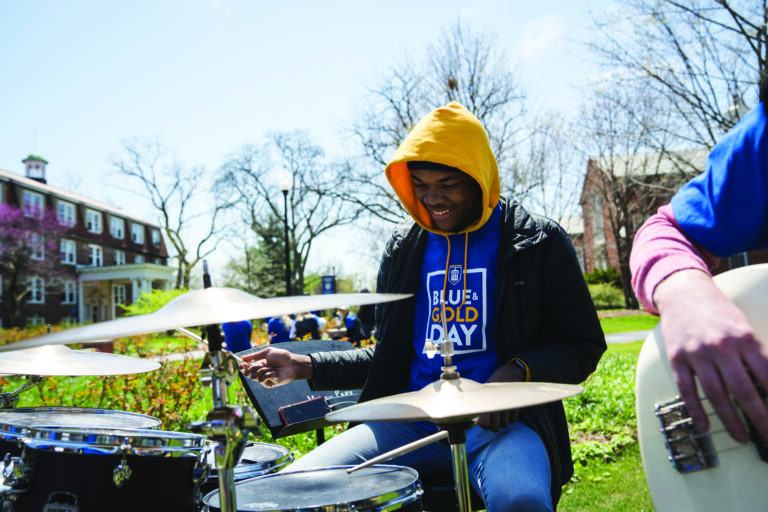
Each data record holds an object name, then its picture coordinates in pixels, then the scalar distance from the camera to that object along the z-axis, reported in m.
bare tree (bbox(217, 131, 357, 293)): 29.77
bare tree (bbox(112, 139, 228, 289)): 33.03
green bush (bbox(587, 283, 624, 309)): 28.39
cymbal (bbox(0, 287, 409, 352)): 1.32
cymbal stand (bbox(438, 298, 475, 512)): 1.54
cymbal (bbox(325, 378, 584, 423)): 1.32
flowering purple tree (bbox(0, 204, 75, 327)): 29.42
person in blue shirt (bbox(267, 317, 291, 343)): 9.13
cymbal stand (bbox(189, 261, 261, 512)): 1.52
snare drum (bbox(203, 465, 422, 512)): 1.62
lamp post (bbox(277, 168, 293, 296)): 14.96
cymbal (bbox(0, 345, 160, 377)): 2.53
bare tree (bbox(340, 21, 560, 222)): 15.10
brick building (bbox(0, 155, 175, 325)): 36.78
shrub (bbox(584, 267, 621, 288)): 31.80
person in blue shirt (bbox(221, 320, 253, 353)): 7.32
